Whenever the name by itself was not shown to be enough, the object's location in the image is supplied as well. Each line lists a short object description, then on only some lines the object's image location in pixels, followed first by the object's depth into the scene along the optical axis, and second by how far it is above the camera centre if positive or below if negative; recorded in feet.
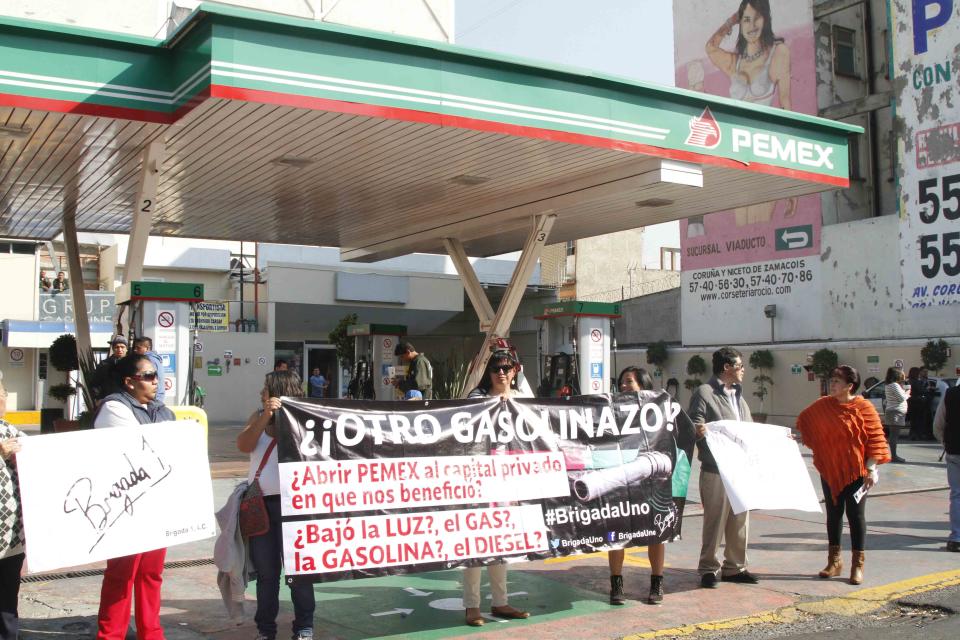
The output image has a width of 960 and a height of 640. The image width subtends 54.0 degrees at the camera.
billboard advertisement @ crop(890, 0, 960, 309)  83.15 +20.29
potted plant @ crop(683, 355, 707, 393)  101.76 +0.40
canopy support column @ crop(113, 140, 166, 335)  35.29 +6.46
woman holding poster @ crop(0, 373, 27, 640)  15.97 -2.62
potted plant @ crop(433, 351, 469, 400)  55.40 -0.38
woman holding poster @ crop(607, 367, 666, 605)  21.94 -4.67
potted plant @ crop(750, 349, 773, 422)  94.12 +0.43
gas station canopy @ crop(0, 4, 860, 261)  29.14 +8.92
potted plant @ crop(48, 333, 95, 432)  49.52 +1.24
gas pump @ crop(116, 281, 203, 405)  37.27 +2.30
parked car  70.18 -1.52
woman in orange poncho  24.16 -2.06
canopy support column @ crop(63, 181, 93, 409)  48.19 +5.39
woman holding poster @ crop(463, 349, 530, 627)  20.16 -4.29
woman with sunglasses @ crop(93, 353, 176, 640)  16.92 -3.49
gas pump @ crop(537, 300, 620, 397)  50.93 +1.93
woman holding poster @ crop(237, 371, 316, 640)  17.97 -3.20
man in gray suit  23.72 -2.98
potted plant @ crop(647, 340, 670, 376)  108.58 +2.20
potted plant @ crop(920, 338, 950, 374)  77.36 +1.39
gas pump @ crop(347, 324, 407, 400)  71.77 +1.01
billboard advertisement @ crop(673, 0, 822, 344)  101.24 +17.06
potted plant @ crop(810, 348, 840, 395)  86.17 +0.89
